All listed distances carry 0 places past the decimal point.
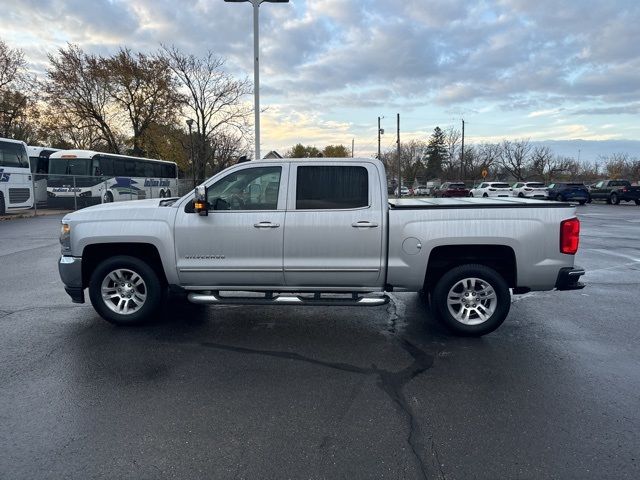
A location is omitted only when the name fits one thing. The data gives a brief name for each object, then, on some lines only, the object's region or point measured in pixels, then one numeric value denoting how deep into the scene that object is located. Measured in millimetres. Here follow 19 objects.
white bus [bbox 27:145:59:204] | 26086
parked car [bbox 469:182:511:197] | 36594
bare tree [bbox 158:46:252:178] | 33062
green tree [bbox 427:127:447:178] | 89188
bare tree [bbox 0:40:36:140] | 34906
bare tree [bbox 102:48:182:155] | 37062
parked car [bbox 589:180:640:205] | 32231
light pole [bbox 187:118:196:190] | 32312
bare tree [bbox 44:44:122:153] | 35500
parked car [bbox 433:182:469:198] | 40281
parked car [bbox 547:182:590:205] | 33062
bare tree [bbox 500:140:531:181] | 68000
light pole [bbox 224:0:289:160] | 14078
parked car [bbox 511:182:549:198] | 34412
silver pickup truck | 4625
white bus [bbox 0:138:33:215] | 19266
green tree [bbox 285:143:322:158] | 94756
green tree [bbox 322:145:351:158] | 96062
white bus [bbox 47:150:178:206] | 25156
